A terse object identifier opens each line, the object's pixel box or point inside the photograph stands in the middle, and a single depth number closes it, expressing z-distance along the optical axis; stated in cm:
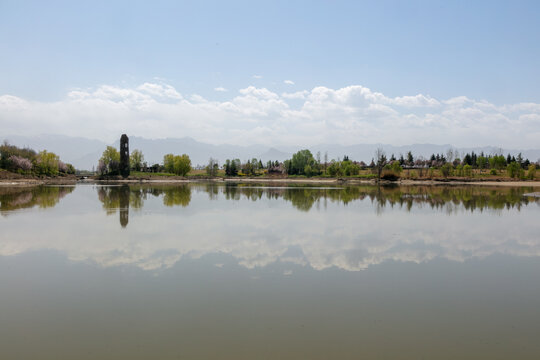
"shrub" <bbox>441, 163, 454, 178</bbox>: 10869
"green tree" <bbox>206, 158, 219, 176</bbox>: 14250
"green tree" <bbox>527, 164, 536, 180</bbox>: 10124
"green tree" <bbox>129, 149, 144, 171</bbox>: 12899
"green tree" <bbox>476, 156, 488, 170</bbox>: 13195
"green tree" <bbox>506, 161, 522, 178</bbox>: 10189
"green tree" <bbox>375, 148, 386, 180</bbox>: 11620
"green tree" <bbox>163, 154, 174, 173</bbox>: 13475
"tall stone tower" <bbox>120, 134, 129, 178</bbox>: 10738
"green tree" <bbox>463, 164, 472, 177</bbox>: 10900
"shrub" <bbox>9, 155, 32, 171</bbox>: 9463
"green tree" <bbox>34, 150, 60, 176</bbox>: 10504
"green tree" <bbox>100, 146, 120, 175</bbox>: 10869
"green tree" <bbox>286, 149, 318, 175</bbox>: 15325
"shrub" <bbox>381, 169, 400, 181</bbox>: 10462
